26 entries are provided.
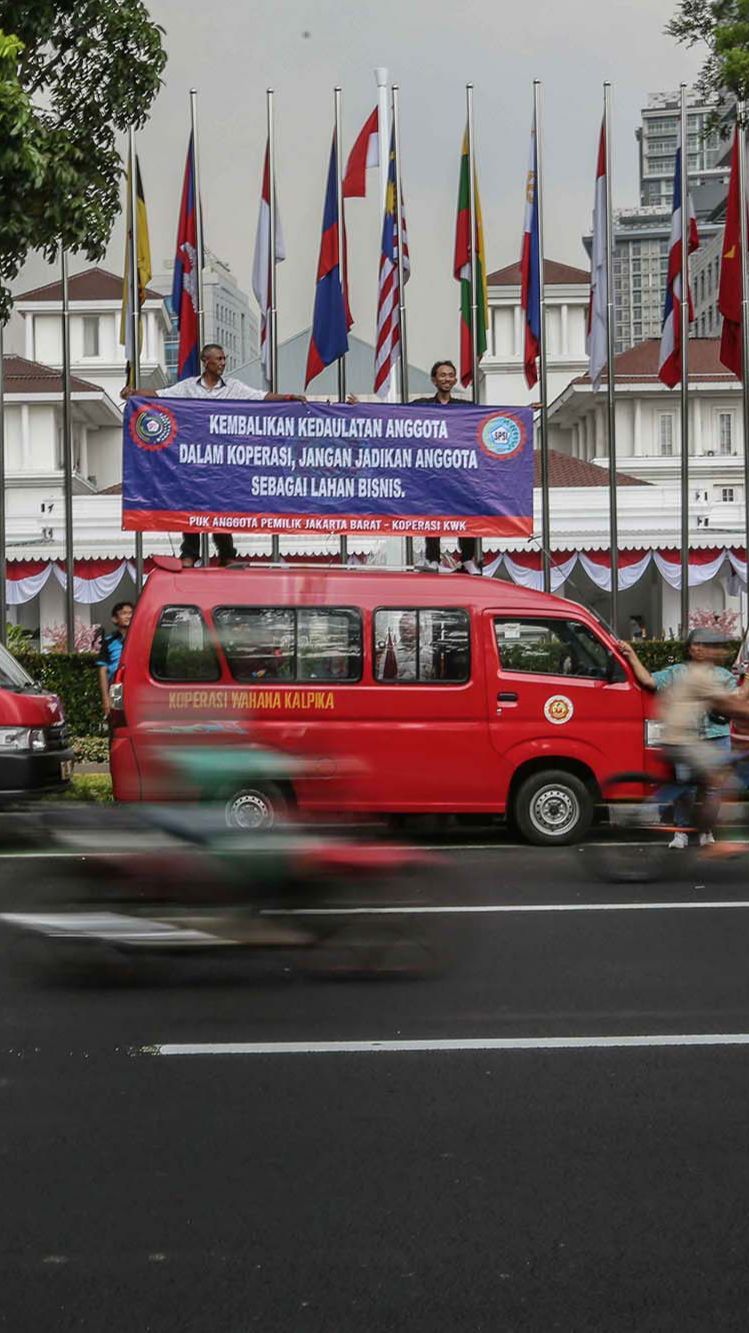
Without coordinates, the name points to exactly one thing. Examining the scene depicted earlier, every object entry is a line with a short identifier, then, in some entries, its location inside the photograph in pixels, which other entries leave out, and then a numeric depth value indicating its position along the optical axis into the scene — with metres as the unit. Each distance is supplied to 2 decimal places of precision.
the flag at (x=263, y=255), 26.50
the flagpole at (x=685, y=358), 24.65
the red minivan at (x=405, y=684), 13.85
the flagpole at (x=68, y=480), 23.09
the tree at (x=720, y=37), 16.89
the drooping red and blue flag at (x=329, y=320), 25.28
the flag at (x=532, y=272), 25.55
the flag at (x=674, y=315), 24.66
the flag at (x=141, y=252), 25.31
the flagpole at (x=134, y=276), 24.56
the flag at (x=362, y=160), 26.09
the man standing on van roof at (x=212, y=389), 18.25
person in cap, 12.10
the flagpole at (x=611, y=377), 25.14
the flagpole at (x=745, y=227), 24.79
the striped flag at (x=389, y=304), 24.97
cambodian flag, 25.19
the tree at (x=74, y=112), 16.30
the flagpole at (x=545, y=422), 22.82
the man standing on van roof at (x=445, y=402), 18.42
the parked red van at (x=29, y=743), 13.87
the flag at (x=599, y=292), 25.67
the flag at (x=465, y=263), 26.34
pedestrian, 16.86
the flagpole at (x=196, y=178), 25.78
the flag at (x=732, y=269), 25.11
